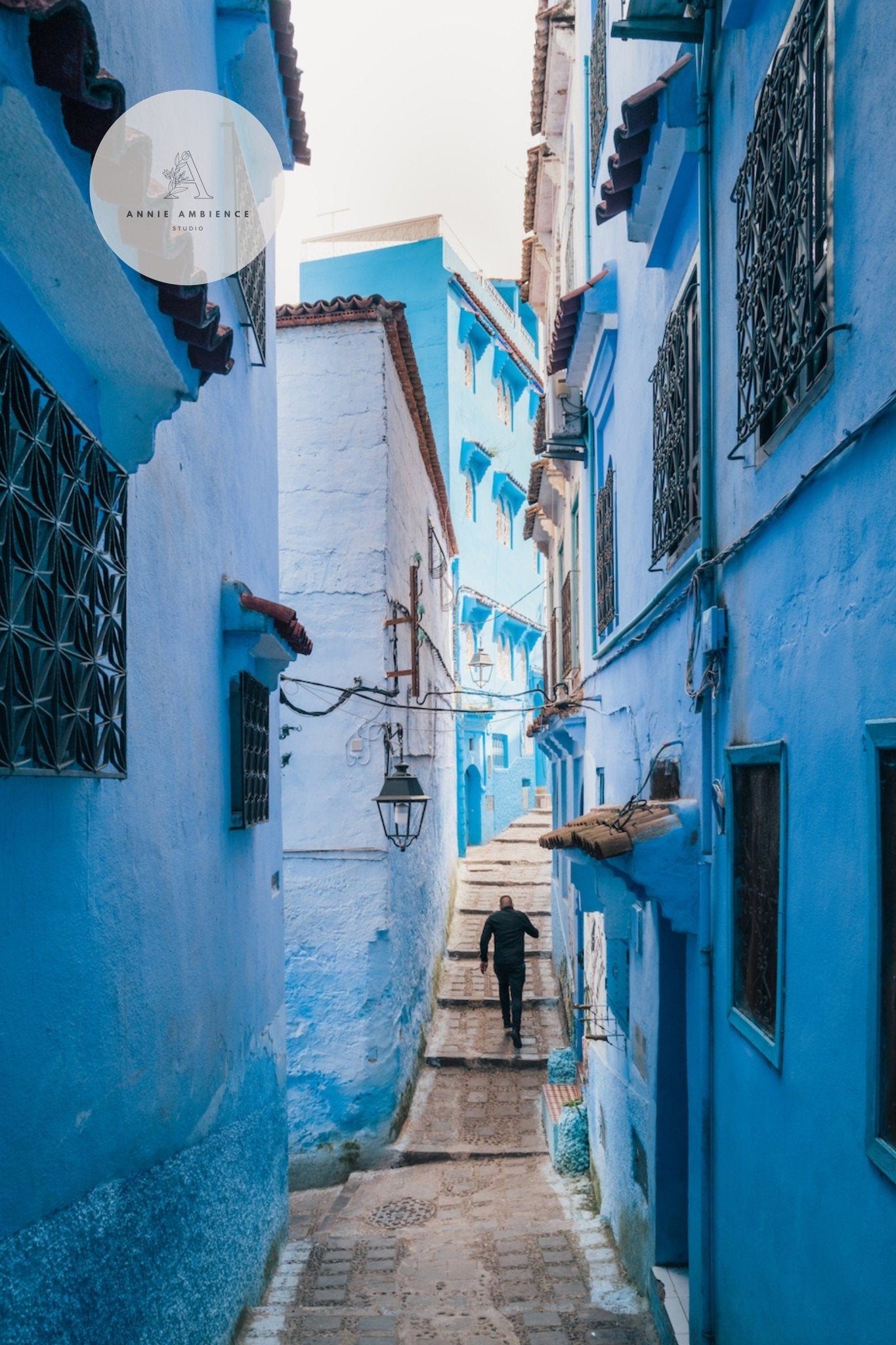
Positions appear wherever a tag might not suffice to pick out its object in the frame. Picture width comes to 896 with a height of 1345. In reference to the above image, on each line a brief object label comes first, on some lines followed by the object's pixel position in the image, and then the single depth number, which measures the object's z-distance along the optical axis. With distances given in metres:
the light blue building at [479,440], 21.81
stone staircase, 10.12
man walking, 12.88
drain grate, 8.13
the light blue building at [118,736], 2.79
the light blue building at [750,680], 2.78
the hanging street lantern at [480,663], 18.84
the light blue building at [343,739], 9.94
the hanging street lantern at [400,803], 8.83
